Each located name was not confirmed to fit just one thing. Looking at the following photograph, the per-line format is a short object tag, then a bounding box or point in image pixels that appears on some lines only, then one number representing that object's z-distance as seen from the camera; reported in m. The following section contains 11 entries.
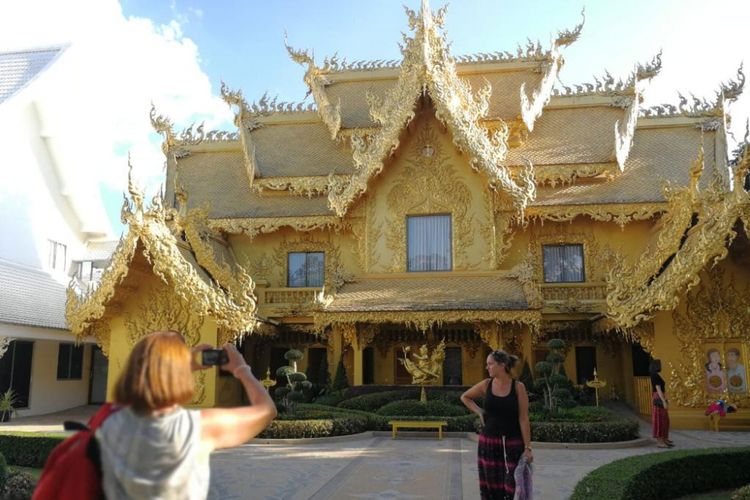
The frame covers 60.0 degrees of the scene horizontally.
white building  16.05
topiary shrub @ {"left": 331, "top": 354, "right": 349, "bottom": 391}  14.59
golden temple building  12.89
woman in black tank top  4.53
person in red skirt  10.32
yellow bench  11.49
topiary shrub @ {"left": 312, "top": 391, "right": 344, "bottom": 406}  13.90
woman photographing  1.88
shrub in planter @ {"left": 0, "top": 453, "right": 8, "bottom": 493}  6.77
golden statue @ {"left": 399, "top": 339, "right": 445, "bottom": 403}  13.52
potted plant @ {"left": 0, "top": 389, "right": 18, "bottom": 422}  14.45
